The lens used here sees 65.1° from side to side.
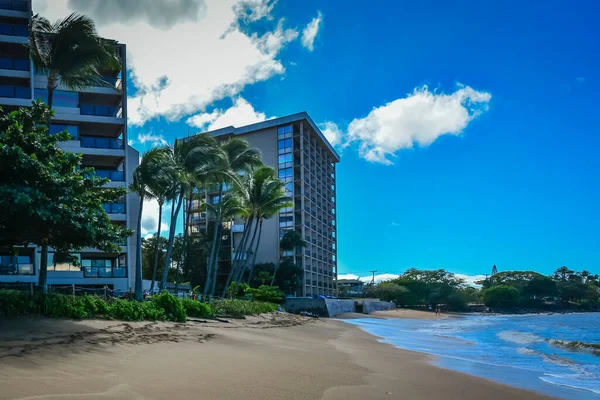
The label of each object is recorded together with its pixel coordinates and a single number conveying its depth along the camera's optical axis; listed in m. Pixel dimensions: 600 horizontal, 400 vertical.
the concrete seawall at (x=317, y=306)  50.50
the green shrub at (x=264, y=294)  38.97
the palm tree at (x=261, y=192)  35.16
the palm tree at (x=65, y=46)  19.00
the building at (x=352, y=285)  115.84
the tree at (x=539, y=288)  110.88
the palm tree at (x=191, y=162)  25.05
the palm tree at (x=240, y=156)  33.91
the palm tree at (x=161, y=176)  23.41
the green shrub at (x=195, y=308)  19.59
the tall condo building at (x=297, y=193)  71.12
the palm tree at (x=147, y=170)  23.30
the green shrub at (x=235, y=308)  23.63
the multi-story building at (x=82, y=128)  30.64
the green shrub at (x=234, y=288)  38.47
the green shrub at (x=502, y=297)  105.69
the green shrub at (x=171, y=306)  16.91
